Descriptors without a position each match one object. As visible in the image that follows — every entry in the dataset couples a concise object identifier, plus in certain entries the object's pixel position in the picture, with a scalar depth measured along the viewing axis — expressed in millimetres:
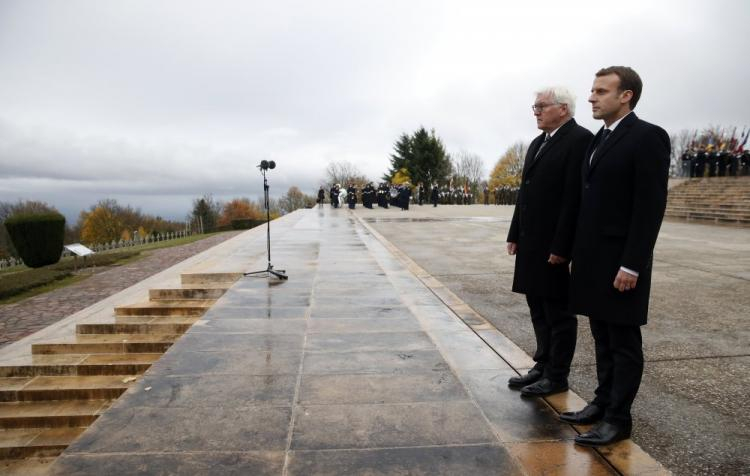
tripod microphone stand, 7512
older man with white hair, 3031
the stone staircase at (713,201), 20000
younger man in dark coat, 2465
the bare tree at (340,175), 96875
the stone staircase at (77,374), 4316
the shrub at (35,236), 25609
